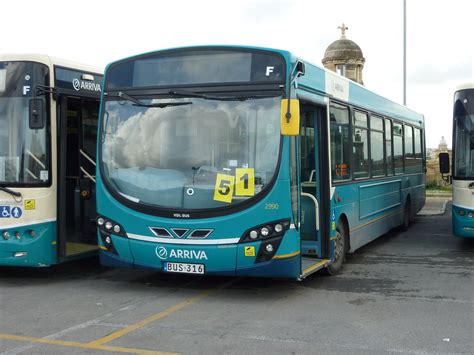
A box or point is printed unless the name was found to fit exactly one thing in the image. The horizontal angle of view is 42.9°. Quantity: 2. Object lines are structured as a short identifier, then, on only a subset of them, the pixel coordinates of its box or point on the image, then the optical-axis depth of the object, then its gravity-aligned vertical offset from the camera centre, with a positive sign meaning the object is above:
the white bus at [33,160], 8.08 +0.15
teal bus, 7.02 +0.11
